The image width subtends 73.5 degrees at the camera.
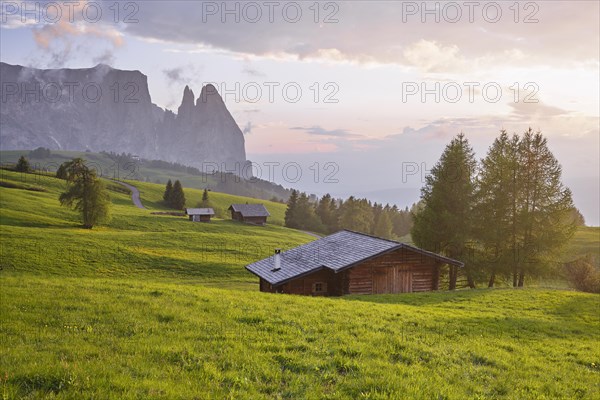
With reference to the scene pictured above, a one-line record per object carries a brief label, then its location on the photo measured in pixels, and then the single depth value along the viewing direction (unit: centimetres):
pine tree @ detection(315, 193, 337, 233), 11925
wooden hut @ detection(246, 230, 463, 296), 2934
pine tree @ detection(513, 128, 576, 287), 3684
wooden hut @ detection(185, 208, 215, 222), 9338
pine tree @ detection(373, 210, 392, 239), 11371
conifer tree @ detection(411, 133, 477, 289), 3797
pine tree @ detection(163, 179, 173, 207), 12196
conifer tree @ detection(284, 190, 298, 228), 11442
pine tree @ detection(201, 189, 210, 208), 10850
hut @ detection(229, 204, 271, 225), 10432
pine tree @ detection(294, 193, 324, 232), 11388
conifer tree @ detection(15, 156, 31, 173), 11144
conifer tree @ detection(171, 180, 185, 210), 12056
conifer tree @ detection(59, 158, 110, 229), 6184
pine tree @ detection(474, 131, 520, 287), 3779
